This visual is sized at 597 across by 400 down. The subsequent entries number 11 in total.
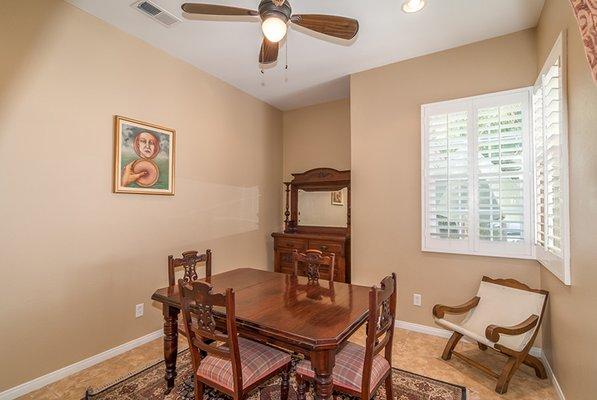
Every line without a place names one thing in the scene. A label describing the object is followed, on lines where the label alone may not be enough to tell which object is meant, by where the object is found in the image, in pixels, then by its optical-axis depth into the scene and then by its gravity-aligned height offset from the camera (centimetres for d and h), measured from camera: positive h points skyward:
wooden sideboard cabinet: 381 -59
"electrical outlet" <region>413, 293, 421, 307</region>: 326 -105
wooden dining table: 146 -64
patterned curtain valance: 105 +65
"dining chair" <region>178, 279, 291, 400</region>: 154 -89
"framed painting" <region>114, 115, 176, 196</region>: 279 +46
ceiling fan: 184 +120
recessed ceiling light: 239 +162
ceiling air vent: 245 +163
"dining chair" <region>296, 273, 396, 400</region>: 151 -90
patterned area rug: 211 -137
